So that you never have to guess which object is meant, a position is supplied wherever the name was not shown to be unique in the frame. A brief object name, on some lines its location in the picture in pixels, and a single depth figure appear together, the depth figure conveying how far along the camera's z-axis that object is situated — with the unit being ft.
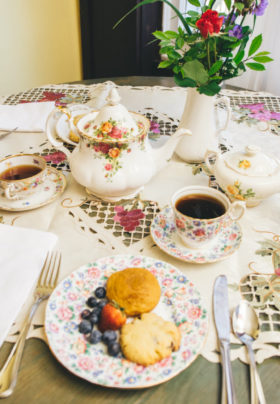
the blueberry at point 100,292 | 1.95
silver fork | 1.59
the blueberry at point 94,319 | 1.80
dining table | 1.61
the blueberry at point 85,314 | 1.83
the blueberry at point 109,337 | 1.70
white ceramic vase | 3.15
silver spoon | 1.68
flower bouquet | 2.66
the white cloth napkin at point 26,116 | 3.88
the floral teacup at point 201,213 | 2.25
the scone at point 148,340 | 1.62
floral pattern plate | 1.58
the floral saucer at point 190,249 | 2.27
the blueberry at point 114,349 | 1.65
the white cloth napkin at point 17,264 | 1.93
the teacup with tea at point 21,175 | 2.65
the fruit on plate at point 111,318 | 1.74
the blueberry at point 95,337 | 1.71
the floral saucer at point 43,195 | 2.70
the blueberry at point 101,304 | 1.87
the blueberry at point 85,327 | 1.76
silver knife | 1.59
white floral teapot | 2.62
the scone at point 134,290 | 1.84
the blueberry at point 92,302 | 1.90
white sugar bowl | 2.65
